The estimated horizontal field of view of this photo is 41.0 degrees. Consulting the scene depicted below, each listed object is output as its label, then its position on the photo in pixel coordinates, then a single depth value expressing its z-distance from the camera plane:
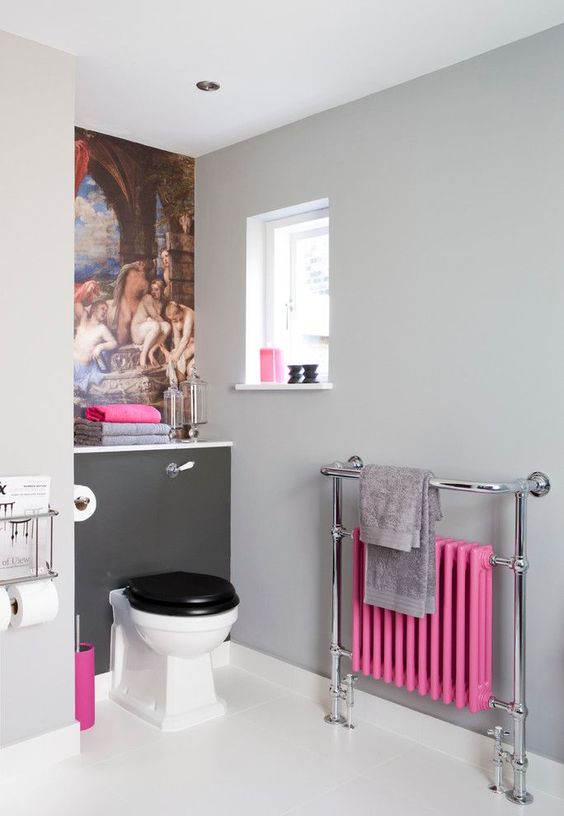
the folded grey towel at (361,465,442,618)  2.35
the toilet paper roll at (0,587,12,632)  2.17
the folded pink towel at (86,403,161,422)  2.93
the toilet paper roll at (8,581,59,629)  2.24
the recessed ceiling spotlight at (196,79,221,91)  2.65
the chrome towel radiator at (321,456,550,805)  2.20
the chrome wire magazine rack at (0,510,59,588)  2.28
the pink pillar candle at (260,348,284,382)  3.21
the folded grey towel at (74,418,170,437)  2.88
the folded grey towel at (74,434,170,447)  2.88
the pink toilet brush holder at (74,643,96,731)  2.61
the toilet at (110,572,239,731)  2.63
